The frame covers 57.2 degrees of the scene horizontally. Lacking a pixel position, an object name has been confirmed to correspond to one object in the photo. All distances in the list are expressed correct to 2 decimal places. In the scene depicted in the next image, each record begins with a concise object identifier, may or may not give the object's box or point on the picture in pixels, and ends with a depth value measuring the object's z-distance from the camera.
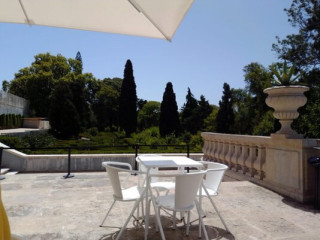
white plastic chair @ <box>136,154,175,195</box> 4.01
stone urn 5.56
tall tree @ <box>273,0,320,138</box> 19.84
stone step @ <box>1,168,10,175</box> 7.76
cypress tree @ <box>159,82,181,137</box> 33.94
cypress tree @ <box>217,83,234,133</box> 33.38
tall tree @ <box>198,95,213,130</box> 40.99
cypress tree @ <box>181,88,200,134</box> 40.97
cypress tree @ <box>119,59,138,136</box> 33.91
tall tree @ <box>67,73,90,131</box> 33.32
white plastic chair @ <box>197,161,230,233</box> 3.75
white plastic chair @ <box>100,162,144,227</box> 3.50
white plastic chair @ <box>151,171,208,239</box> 3.15
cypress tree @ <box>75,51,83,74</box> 51.00
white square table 3.36
